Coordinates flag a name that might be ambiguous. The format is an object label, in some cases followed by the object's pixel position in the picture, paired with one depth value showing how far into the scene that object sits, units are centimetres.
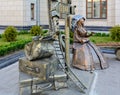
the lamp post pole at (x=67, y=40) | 291
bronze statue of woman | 341
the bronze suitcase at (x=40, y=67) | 239
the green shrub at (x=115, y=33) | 551
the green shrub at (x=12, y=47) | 414
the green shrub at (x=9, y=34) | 544
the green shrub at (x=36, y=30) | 674
